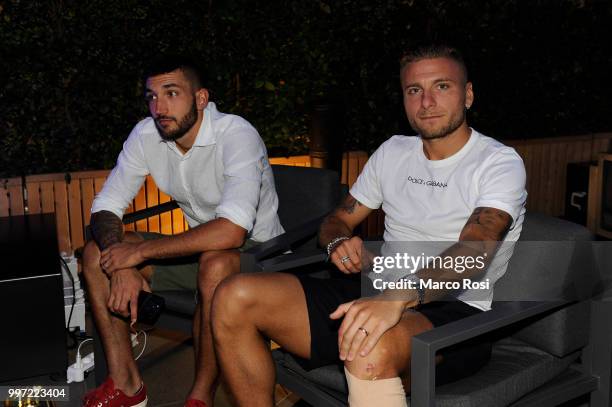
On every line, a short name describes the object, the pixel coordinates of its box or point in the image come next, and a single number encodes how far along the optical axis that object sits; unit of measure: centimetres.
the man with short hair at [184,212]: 255
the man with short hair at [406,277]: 189
